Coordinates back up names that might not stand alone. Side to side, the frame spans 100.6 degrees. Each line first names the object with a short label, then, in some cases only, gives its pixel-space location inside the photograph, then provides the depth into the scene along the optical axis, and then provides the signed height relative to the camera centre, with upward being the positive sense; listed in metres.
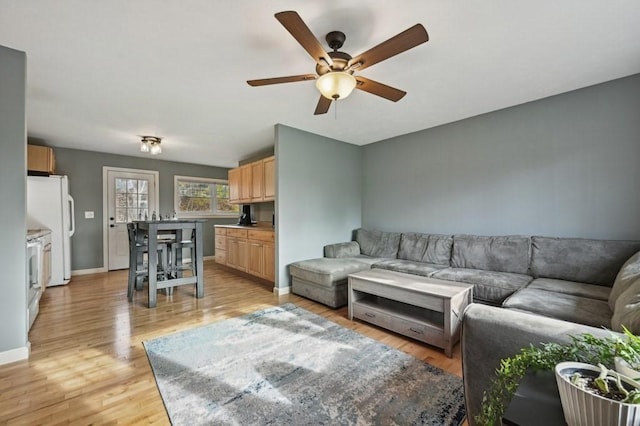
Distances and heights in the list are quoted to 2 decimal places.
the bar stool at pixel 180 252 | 3.78 -0.54
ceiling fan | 1.52 +1.04
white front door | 5.43 +0.28
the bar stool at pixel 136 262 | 3.56 -0.65
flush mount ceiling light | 4.37 +1.20
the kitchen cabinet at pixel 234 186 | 5.52 +0.65
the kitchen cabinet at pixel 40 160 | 4.01 +0.89
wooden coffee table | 2.27 -0.87
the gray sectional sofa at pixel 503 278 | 1.23 -0.61
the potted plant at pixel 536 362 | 0.86 -0.51
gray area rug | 1.56 -1.16
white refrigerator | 4.02 +0.06
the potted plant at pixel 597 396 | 0.62 -0.47
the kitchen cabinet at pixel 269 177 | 4.45 +0.65
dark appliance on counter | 5.57 +0.00
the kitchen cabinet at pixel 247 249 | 4.19 -0.60
